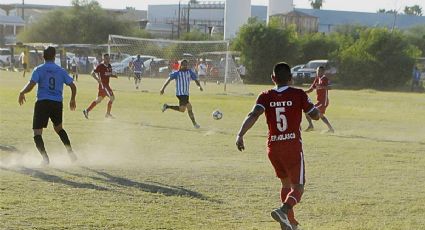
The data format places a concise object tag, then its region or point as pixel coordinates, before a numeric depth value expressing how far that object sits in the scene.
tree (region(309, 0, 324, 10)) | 130.75
